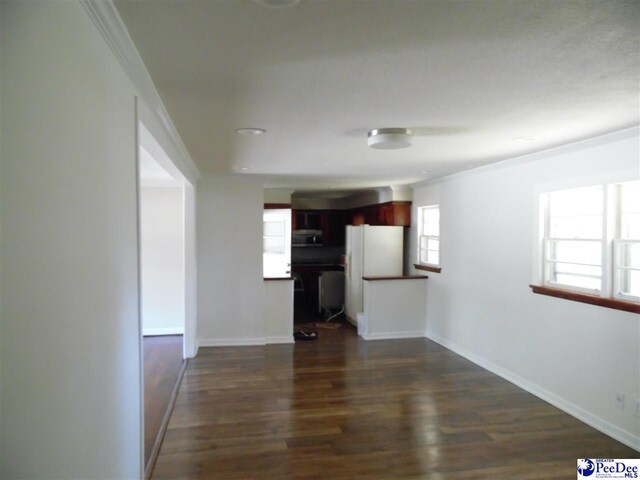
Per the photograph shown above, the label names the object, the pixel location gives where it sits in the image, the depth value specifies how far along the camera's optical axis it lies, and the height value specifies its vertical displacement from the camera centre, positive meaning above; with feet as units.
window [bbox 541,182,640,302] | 10.25 -0.26
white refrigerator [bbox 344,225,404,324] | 21.85 -1.31
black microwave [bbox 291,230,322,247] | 29.63 -0.66
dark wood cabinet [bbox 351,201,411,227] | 21.84 +0.85
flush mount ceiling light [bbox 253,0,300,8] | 4.11 +2.25
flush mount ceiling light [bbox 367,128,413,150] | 9.33 +2.09
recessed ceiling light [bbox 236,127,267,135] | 9.48 +2.26
